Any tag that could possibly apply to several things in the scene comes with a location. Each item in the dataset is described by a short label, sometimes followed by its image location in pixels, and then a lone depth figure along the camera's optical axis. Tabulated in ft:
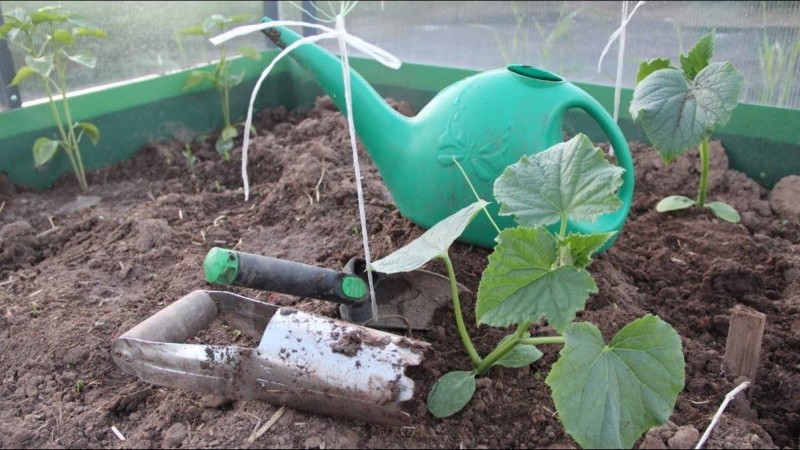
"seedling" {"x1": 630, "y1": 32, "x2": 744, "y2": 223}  4.40
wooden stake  3.59
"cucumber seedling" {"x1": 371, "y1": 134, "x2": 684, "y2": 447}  2.89
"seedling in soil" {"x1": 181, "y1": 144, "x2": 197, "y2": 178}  6.73
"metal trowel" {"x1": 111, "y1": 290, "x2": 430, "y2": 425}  3.14
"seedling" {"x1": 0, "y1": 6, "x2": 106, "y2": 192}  5.63
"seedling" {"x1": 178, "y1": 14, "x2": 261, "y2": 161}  6.93
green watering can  4.21
